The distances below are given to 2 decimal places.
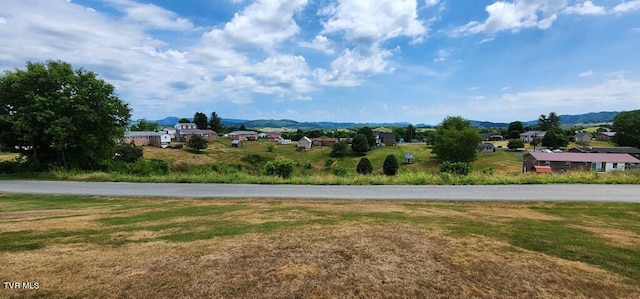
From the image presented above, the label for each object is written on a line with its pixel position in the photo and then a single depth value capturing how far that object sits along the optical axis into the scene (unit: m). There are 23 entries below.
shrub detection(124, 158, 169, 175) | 21.70
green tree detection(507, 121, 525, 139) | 125.25
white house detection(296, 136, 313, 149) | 97.47
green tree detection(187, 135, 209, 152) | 76.31
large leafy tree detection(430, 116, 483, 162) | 68.19
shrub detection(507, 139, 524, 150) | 88.81
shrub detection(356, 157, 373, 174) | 58.68
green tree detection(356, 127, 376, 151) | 94.00
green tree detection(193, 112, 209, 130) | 123.74
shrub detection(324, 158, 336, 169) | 68.25
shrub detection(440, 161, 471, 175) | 19.33
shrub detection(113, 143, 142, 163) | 48.97
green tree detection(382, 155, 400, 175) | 56.48
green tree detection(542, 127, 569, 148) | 89.34
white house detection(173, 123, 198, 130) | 120.27
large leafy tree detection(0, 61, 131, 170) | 19.86
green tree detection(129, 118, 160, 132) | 98.56
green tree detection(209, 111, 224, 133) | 131.12
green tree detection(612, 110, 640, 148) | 79.83
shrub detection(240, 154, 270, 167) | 67.94
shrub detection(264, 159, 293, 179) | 26.47
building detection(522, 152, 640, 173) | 50.06
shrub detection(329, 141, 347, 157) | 81.58
